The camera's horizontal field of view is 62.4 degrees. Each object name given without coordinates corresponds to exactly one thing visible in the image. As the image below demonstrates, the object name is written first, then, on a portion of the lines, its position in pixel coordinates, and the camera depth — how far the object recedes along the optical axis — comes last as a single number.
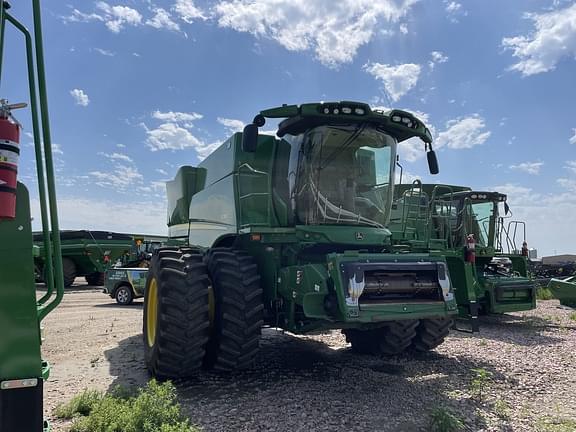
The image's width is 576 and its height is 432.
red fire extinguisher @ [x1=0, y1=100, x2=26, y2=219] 2.14
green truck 14.41
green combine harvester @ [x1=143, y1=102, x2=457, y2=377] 4.84
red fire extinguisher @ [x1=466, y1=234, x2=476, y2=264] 5.95
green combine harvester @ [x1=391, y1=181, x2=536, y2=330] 8.69
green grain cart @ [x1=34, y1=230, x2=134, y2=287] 20.38
